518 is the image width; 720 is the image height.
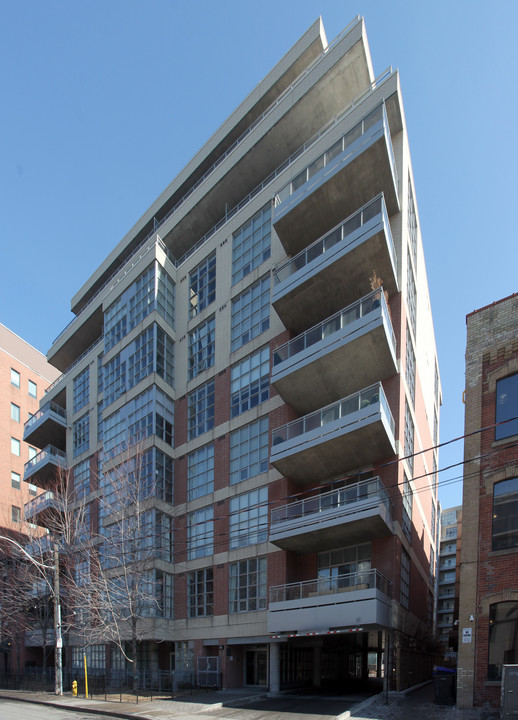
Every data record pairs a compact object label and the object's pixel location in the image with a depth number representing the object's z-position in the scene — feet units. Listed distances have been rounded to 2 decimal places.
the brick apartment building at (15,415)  182.70
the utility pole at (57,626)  85.98
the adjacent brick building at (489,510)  55.72
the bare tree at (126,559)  88.22
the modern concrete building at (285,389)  77.25
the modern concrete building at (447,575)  273.13
